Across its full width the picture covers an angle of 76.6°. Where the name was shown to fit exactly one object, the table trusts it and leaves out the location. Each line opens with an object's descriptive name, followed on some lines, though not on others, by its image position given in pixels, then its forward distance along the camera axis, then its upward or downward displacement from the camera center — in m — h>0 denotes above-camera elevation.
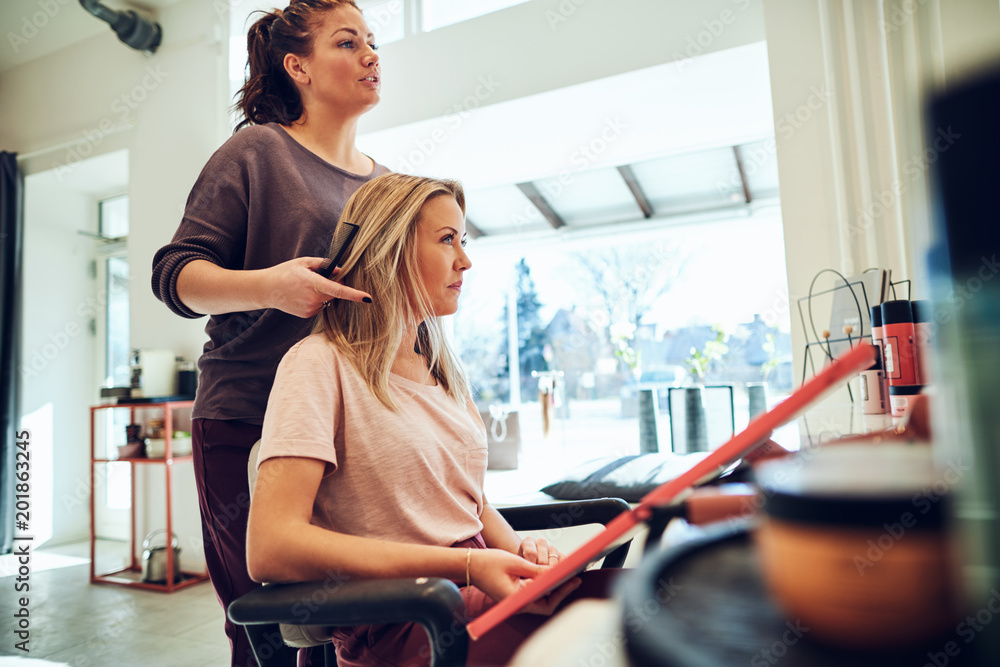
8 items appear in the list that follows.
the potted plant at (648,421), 4.02 -0.30
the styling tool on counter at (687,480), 0.30 -0.06
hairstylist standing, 1.20 +0.34
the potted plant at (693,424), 3.71 -0.31
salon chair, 0.62 -0.23
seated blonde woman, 0.78 -0.09
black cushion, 2.56 -0.43
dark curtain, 4.41 +0.44
